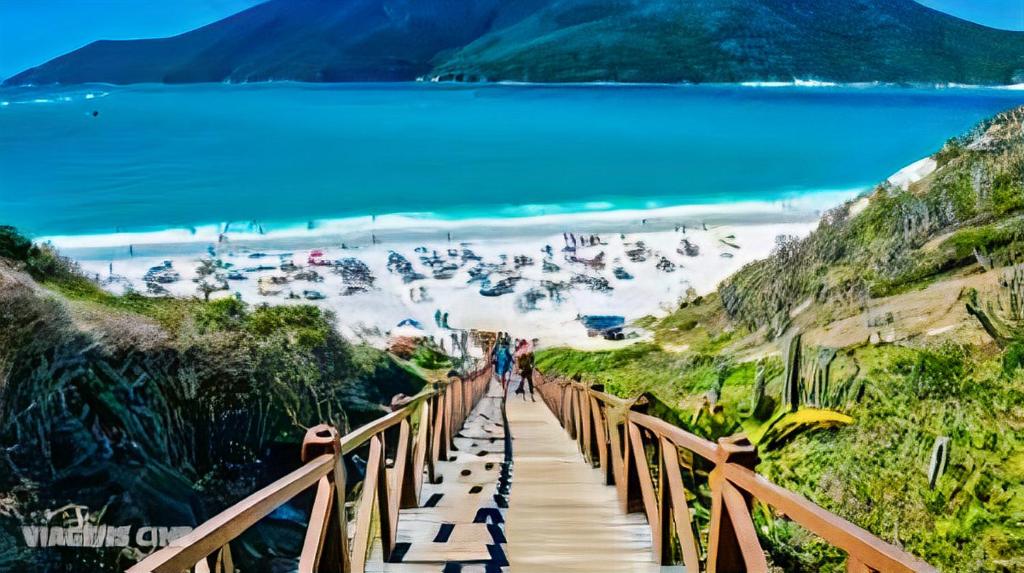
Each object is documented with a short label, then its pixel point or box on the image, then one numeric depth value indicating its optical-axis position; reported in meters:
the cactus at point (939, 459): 5.34
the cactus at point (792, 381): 7.29
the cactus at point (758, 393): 7.65
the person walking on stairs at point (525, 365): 13.79
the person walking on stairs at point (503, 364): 13.76
